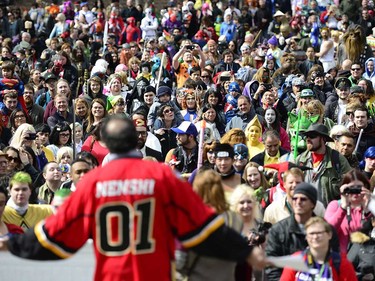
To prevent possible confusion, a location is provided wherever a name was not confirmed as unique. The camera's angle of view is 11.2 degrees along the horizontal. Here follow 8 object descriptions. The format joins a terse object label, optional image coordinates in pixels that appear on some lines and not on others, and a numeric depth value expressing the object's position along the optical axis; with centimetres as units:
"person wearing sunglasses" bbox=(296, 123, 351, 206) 1874
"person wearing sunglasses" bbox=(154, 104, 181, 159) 2392
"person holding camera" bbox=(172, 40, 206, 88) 3237
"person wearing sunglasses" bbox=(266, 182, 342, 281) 1462
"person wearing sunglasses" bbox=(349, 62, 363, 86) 2911
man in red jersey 1109
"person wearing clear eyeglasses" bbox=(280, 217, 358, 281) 1371
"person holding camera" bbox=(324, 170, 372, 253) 1559
